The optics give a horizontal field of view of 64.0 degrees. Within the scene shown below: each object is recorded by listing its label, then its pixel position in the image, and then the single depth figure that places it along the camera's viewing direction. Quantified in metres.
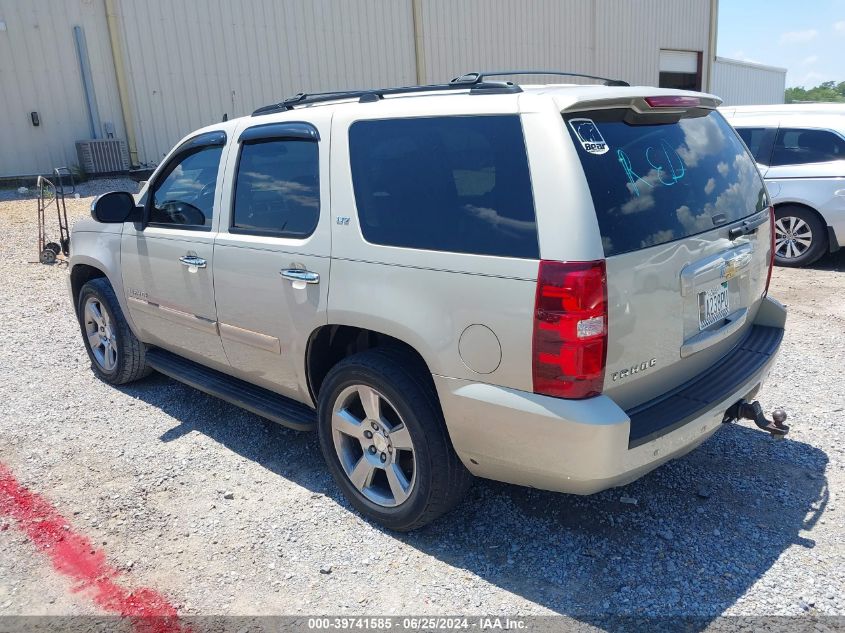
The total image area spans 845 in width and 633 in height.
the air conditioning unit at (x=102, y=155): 14.20
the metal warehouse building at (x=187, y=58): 13.99
